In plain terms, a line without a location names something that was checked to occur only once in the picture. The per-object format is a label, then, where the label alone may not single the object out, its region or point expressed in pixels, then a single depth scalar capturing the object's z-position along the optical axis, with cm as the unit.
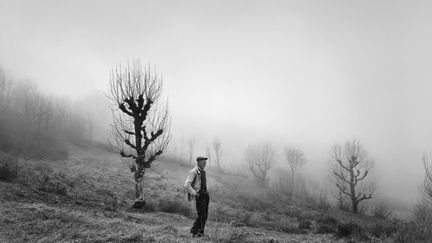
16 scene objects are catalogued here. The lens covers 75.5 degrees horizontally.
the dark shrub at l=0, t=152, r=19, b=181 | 1356
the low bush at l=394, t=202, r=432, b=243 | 837
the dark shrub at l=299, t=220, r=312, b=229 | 1470
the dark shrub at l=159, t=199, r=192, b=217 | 1494
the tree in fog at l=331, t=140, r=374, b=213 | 3127
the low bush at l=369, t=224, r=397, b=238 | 1215
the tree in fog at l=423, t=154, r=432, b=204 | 1962
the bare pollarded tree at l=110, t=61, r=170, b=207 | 1473
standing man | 742
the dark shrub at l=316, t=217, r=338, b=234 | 1282
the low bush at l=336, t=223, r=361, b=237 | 1143
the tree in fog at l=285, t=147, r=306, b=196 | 5203
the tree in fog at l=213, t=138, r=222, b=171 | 5996
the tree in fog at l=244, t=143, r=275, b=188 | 5305
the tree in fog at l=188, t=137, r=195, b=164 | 6734
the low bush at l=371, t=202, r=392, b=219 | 2903
